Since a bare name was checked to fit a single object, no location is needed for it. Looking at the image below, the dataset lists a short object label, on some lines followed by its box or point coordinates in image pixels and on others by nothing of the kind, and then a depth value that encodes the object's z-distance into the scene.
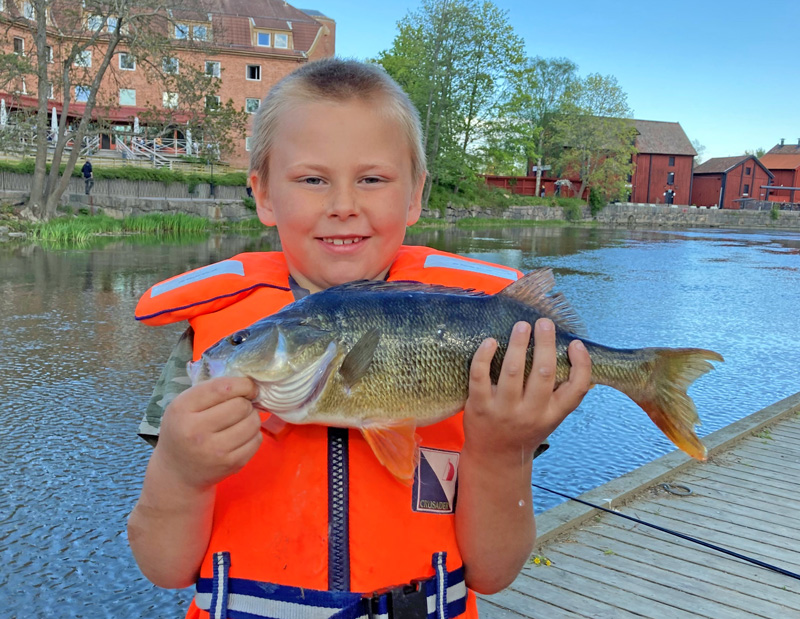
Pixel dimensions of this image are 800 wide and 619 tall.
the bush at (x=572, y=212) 57.34
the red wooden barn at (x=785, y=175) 83.44
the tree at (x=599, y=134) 61.78
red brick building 43.75
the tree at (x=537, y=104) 51.53
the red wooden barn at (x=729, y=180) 77.84
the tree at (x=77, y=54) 21.72
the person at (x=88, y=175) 28.33
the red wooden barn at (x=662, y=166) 76.56
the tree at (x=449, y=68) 45.38
